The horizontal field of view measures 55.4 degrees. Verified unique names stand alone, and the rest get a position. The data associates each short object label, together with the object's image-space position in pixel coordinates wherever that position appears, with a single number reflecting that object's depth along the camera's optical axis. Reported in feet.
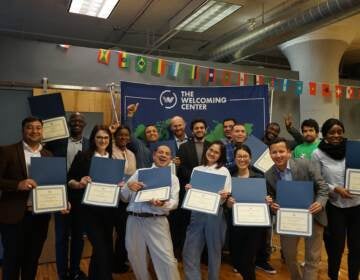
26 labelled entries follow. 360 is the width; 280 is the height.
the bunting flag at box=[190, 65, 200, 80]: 17.61
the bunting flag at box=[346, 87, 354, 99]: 21.36
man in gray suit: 8.78
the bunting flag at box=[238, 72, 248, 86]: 19.04
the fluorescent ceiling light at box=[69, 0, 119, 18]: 15.74
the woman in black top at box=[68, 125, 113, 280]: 9.09
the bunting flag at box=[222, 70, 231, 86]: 18.80
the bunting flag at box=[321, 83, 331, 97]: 20.73
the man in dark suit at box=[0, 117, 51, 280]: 8.34
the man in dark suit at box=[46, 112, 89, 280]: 10.42
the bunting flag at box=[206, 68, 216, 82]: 18.17
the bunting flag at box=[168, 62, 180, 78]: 16.99
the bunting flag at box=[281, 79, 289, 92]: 19.69
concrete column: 22.11
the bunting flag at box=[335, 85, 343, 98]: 21.06
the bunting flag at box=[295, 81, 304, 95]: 19.90
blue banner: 15.43
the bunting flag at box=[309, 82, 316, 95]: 20.24
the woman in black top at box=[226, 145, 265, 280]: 9.00
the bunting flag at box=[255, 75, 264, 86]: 19.35
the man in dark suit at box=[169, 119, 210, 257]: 11.32
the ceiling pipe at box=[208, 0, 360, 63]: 14.58
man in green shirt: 12.07
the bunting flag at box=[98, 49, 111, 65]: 15.76
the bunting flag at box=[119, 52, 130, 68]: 16.10
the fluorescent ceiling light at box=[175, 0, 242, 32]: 16.57
